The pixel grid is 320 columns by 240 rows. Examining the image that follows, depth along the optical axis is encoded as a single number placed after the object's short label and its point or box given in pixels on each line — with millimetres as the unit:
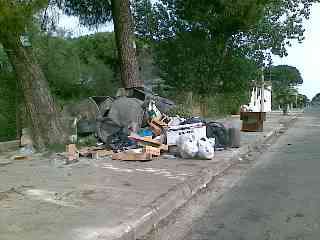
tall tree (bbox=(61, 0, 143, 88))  18406
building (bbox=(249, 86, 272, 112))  56703
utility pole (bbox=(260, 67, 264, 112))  46850
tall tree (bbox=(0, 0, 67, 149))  12648
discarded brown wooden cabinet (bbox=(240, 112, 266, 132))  21906
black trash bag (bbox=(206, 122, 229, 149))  14570
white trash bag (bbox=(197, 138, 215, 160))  12125
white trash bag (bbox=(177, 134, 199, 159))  12234
